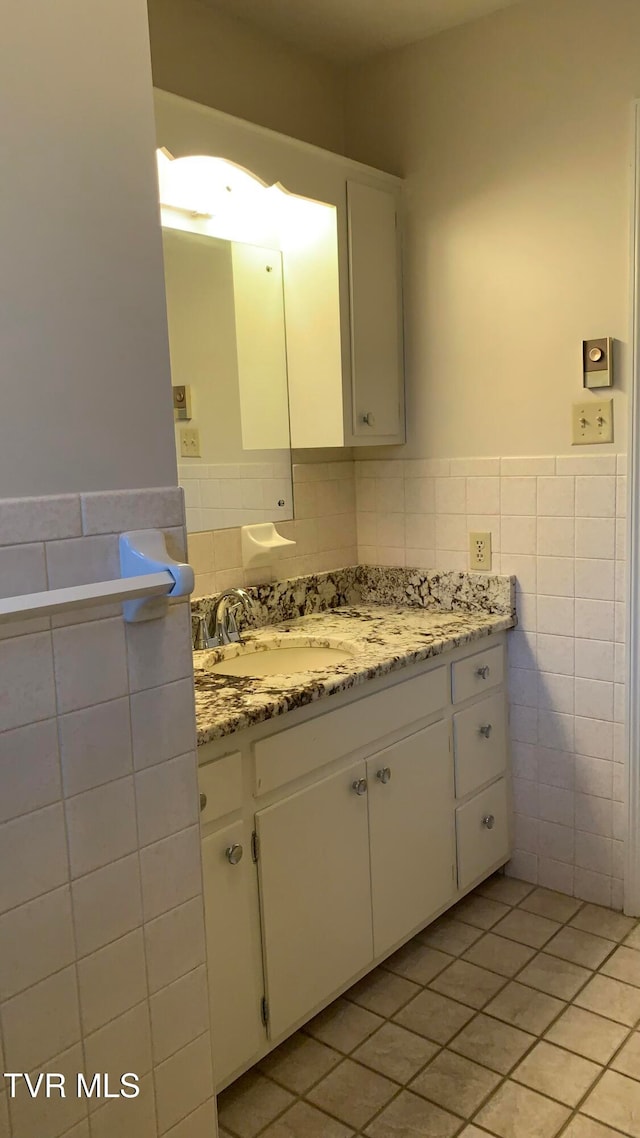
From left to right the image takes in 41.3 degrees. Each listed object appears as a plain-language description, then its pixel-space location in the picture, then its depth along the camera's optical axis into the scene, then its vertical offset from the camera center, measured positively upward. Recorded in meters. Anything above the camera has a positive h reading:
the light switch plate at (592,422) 2.18 +0.06
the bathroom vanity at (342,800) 1.64 -0.78
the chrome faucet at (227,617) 2.16 -0.40
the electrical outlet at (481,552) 2.46 -0.29
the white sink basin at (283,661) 2.15 -0.52
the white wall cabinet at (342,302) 2.29 +0.43
